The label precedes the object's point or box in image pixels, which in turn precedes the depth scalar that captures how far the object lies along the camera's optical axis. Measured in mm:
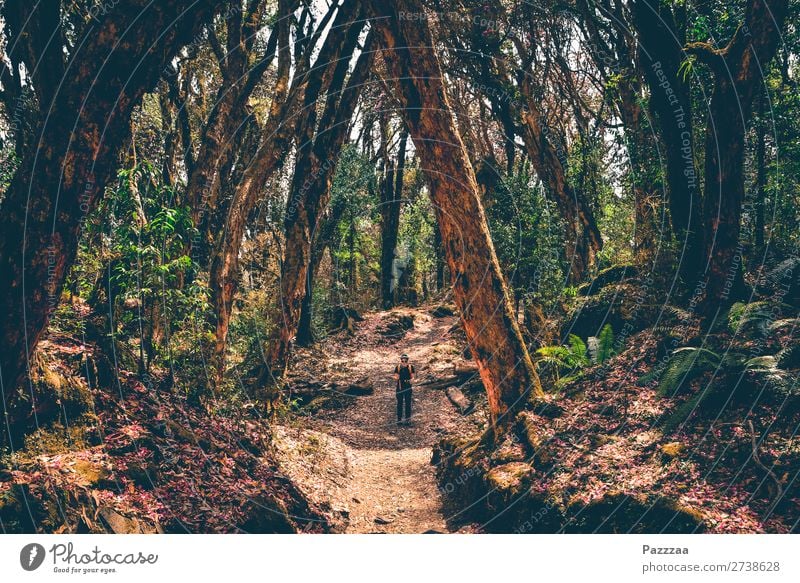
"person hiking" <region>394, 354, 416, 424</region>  12922
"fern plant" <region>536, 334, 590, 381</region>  9236
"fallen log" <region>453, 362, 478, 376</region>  15797
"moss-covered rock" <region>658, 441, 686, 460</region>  5590
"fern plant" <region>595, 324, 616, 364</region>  8945
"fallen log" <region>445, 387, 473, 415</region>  13680
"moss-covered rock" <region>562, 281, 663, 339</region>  9555
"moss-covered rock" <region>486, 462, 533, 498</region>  6578
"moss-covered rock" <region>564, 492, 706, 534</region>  4727
